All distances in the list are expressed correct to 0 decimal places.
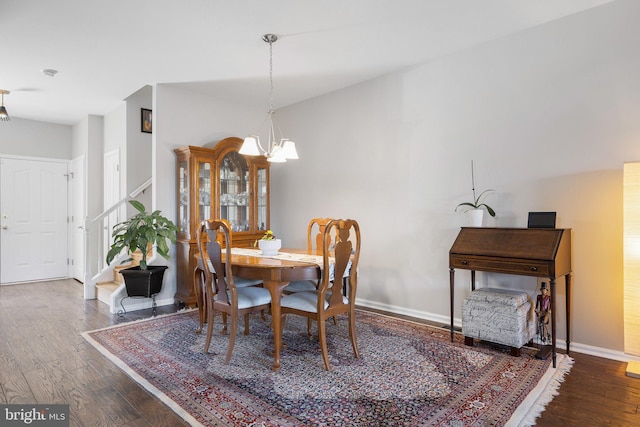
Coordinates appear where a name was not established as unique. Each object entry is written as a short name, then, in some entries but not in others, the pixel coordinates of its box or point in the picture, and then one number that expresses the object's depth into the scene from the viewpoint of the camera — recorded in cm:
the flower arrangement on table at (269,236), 326
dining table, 261
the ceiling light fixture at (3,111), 470
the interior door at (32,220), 581
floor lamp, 248
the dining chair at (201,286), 326
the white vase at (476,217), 323
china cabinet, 436
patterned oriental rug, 204
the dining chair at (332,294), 262
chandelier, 309
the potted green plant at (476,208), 323
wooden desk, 267
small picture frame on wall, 530
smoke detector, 400
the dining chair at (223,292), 270
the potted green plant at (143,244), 398
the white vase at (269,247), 322
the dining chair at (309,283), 345
